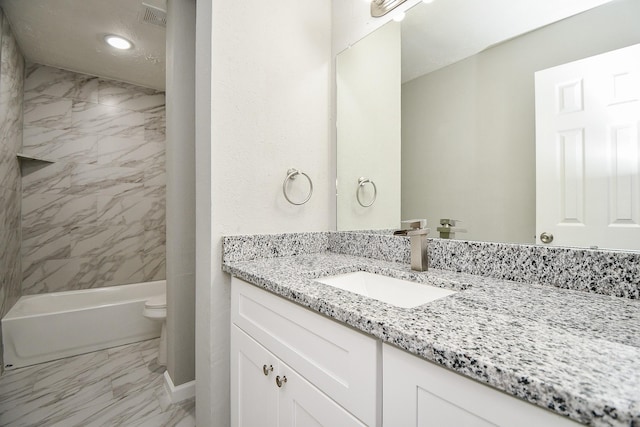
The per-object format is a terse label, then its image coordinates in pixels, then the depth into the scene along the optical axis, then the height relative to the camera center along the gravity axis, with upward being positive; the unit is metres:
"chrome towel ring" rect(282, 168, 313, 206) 1.40 +0.15
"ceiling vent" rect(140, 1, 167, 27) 1.93 +1.38
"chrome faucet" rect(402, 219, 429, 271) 1.07 -0.13
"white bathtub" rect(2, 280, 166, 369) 2.11 -0.87
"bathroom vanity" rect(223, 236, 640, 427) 0.38 -0.23
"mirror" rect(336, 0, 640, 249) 0.87 +0.35
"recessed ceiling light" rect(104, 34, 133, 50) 2.32 +1.40
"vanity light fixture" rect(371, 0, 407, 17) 1.30 +0.95
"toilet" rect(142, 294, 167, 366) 2.10 -0.75
